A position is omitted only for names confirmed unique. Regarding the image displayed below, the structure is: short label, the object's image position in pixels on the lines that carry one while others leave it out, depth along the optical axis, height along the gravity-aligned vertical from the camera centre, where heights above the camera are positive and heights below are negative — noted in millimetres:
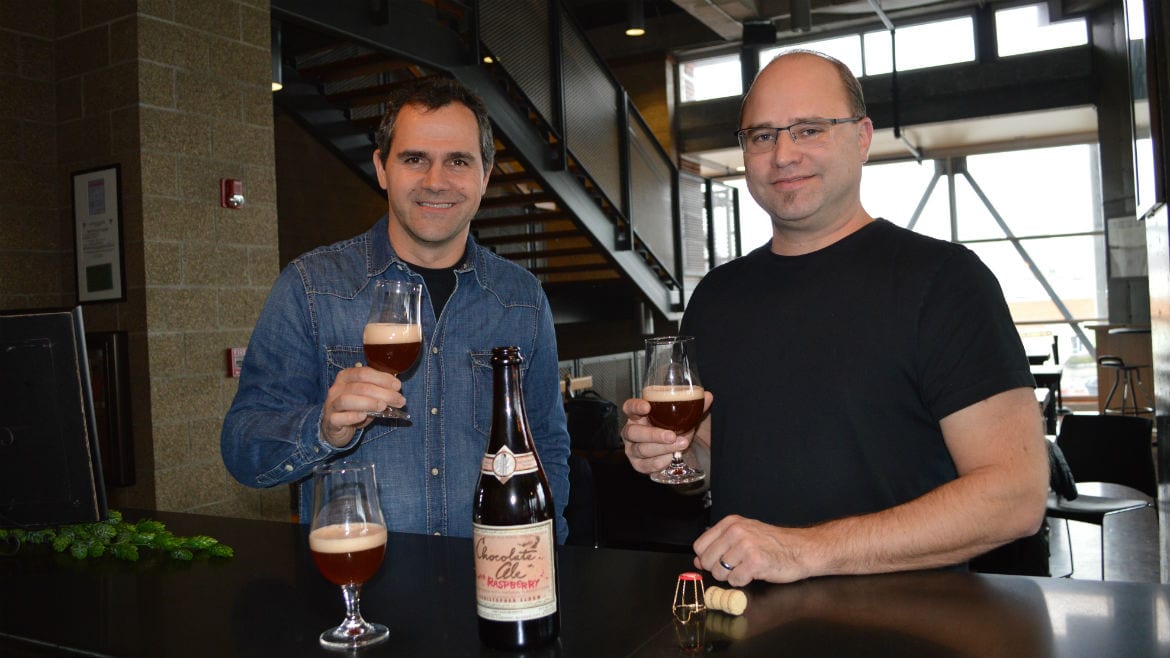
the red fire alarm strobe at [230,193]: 3650 +715
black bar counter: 992 -364
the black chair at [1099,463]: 3926 -679
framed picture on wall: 3459 +530
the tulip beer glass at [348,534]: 1035 -227
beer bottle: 997 -247
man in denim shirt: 1842 +41
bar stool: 9867 -748
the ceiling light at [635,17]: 9102 +3546
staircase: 4996 +1700
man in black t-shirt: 1354 -88
